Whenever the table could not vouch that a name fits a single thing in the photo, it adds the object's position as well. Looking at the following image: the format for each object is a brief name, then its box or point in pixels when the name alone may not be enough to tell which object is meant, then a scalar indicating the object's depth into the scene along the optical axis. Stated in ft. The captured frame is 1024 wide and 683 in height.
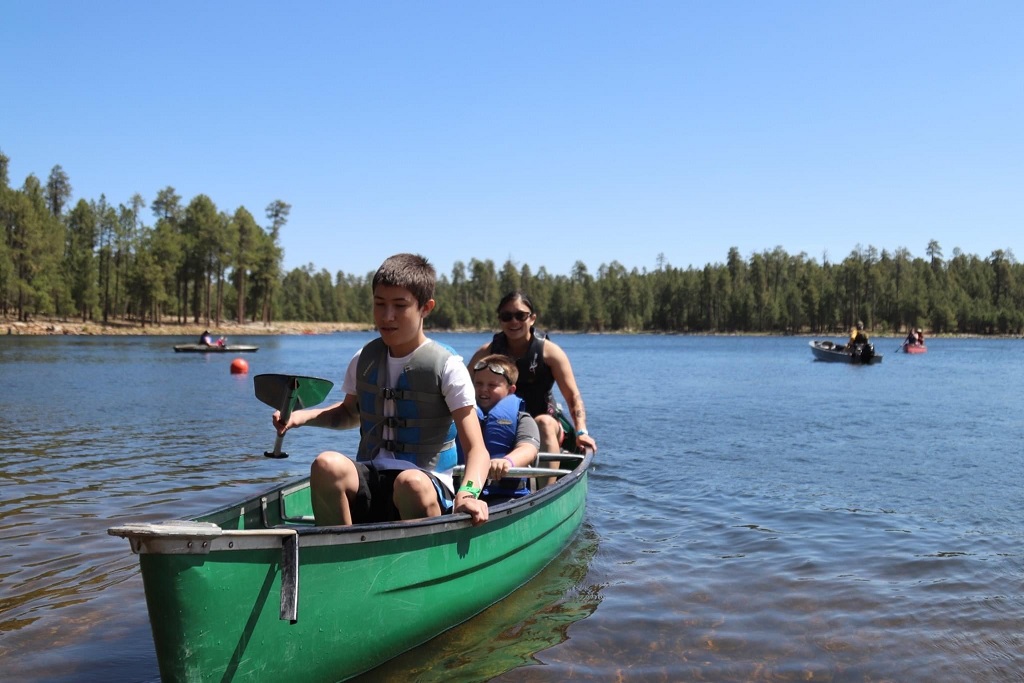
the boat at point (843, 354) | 140.56
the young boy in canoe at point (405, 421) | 14.76
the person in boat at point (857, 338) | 144.05
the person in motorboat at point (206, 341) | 173.78
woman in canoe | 26.48
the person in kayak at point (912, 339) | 197.71
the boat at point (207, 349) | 167.38
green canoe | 11.73
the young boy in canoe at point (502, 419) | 22.03
